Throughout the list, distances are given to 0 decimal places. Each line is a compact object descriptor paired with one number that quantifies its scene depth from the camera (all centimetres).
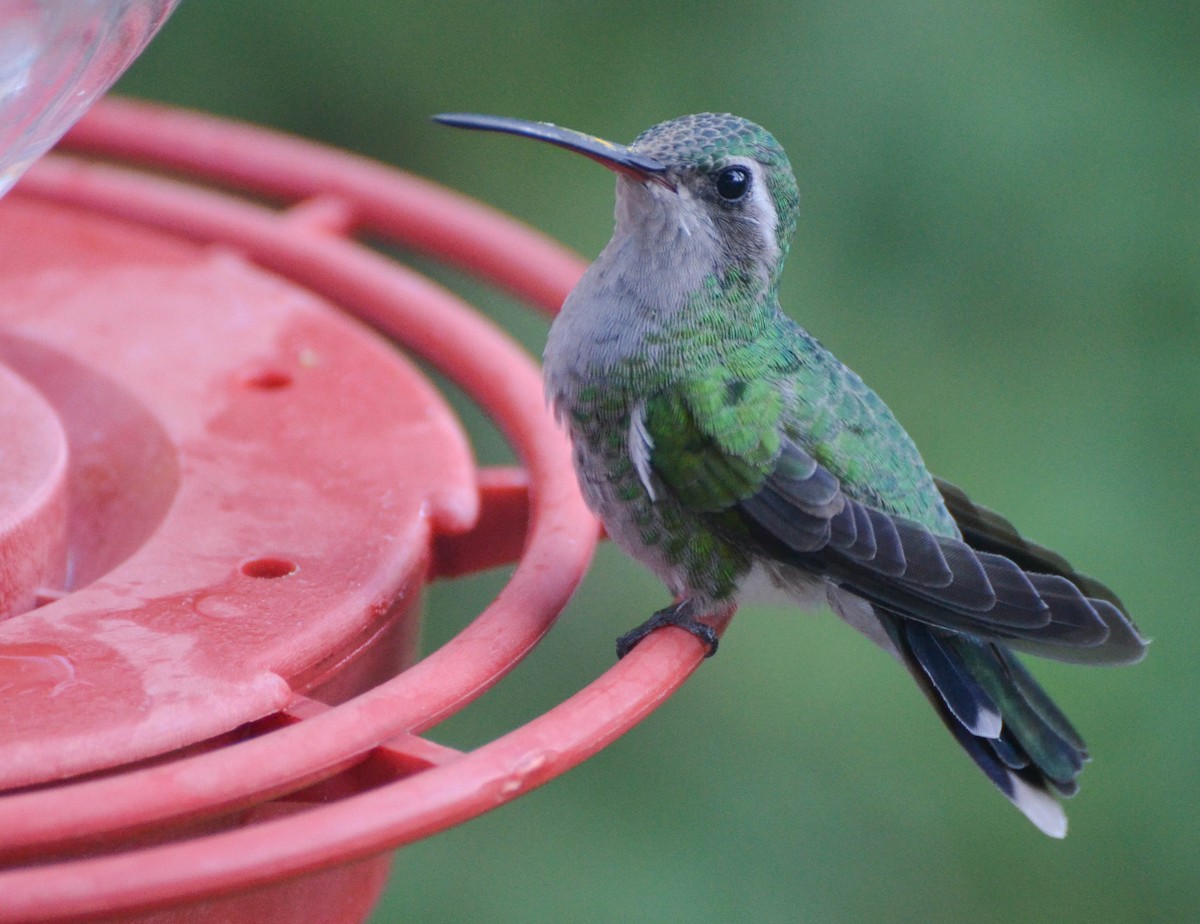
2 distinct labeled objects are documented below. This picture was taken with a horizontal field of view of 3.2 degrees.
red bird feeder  202
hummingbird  207
